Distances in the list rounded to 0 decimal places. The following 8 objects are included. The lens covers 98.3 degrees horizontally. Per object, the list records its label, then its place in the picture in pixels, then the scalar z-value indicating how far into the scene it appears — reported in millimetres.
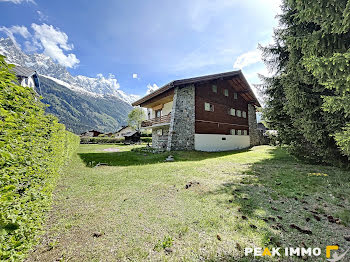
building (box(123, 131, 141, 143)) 37769
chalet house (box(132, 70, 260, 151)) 15281
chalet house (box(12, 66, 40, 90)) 20388
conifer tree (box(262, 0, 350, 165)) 4312
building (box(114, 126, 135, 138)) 62612
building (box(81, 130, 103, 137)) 64550
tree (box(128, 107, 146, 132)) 59688
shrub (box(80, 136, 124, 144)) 38719
